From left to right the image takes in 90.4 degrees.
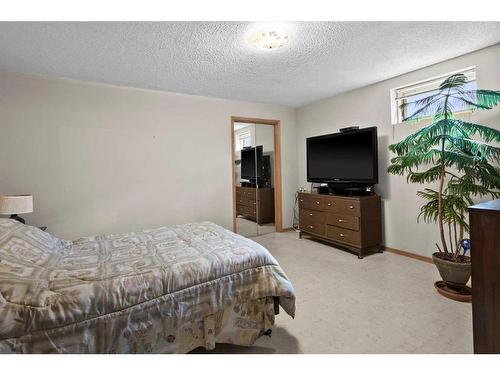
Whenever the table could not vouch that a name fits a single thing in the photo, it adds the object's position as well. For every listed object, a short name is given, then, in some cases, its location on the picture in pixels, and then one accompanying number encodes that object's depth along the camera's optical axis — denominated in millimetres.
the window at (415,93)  2695
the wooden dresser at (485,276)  1199
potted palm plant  2197
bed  1131
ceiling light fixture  2129
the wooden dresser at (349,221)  3260
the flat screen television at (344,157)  3309
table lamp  2426
